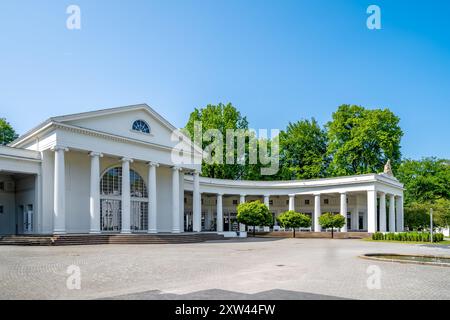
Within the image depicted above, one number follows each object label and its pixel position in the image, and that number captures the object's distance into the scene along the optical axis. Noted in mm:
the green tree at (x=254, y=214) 43469
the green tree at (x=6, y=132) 51934
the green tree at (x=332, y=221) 43906
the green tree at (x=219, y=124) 57531
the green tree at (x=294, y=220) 45750
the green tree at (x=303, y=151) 60125
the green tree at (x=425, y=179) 62438
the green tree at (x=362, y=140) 52469
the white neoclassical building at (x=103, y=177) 30047
